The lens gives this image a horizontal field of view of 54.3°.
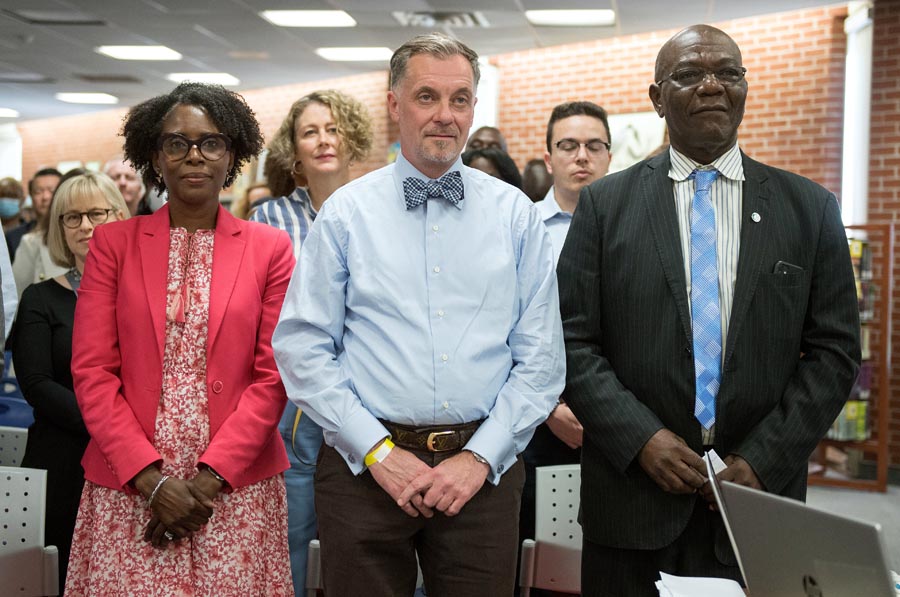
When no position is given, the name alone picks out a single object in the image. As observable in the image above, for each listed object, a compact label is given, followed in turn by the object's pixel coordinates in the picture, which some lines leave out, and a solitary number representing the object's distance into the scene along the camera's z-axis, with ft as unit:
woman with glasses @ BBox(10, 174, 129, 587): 9.23
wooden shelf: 20.10
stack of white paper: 4.81
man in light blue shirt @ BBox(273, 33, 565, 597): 6.11
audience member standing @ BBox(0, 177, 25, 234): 22.54
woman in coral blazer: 6.87
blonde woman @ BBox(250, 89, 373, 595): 9.40
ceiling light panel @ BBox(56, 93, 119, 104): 40.47
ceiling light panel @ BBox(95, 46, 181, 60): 30.83
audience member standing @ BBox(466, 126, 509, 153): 15.81
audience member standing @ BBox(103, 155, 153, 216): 17.37
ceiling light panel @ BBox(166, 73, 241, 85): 35.17
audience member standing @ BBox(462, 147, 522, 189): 13.24
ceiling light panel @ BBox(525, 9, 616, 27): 24.25
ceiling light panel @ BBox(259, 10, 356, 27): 25.52
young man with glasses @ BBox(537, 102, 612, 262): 10.83
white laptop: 3.53
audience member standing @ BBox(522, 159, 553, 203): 15.40
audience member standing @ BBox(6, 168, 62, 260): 19.06
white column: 22.58
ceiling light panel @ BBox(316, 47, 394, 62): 29.91
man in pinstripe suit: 6.24
